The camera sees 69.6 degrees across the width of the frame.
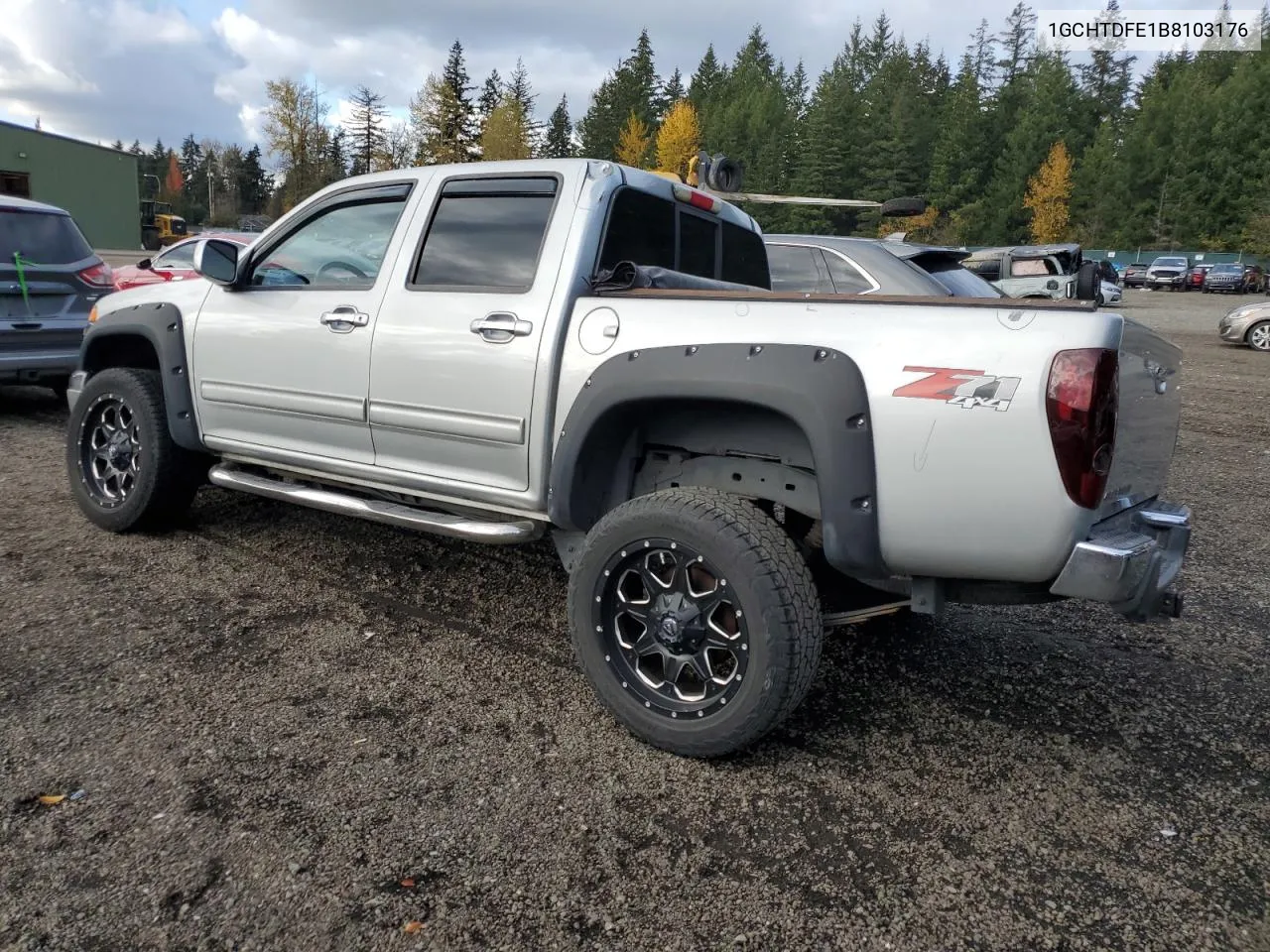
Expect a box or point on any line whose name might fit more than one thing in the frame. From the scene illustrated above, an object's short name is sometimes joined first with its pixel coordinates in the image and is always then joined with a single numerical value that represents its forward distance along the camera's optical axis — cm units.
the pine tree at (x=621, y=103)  8394
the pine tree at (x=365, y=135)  7031
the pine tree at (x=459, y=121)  5897
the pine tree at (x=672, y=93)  8962
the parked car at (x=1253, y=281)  4375
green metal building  4200
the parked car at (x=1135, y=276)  4912
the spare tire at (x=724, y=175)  504
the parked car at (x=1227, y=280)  4284
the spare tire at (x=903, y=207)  754
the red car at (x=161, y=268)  1097
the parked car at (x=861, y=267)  670
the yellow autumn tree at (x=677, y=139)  7088
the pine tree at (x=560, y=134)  8056
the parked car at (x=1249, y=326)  1662
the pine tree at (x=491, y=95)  7525
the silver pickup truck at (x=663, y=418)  245
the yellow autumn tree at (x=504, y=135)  5797
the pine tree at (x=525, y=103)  6562
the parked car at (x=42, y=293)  727
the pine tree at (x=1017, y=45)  9375
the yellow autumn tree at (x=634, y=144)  7819
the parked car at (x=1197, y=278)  4509
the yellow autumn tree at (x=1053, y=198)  6838
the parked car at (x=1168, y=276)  4484
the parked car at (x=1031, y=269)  1711
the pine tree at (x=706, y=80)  10044
